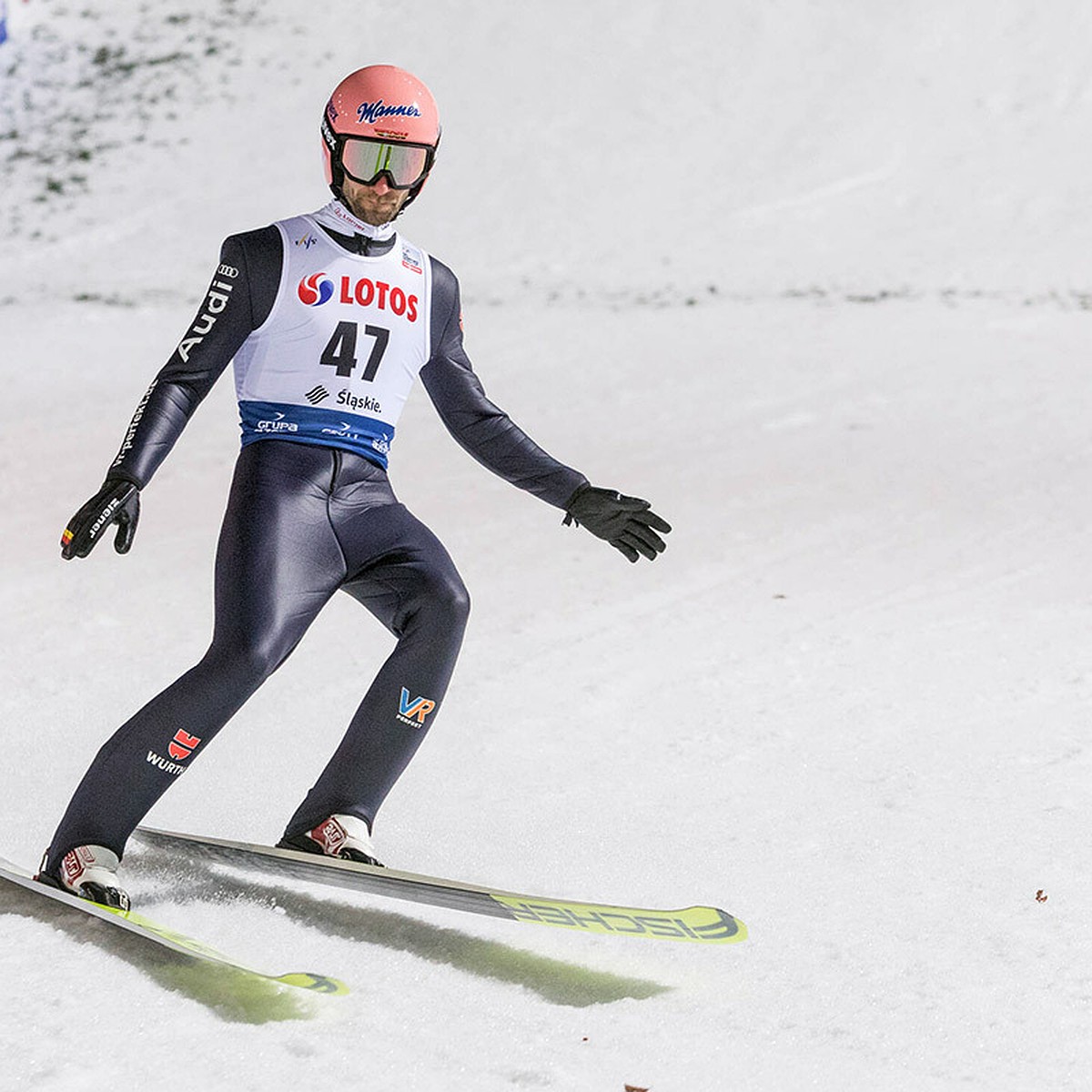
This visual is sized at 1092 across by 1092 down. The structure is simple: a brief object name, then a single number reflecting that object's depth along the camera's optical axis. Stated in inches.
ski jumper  277.0
